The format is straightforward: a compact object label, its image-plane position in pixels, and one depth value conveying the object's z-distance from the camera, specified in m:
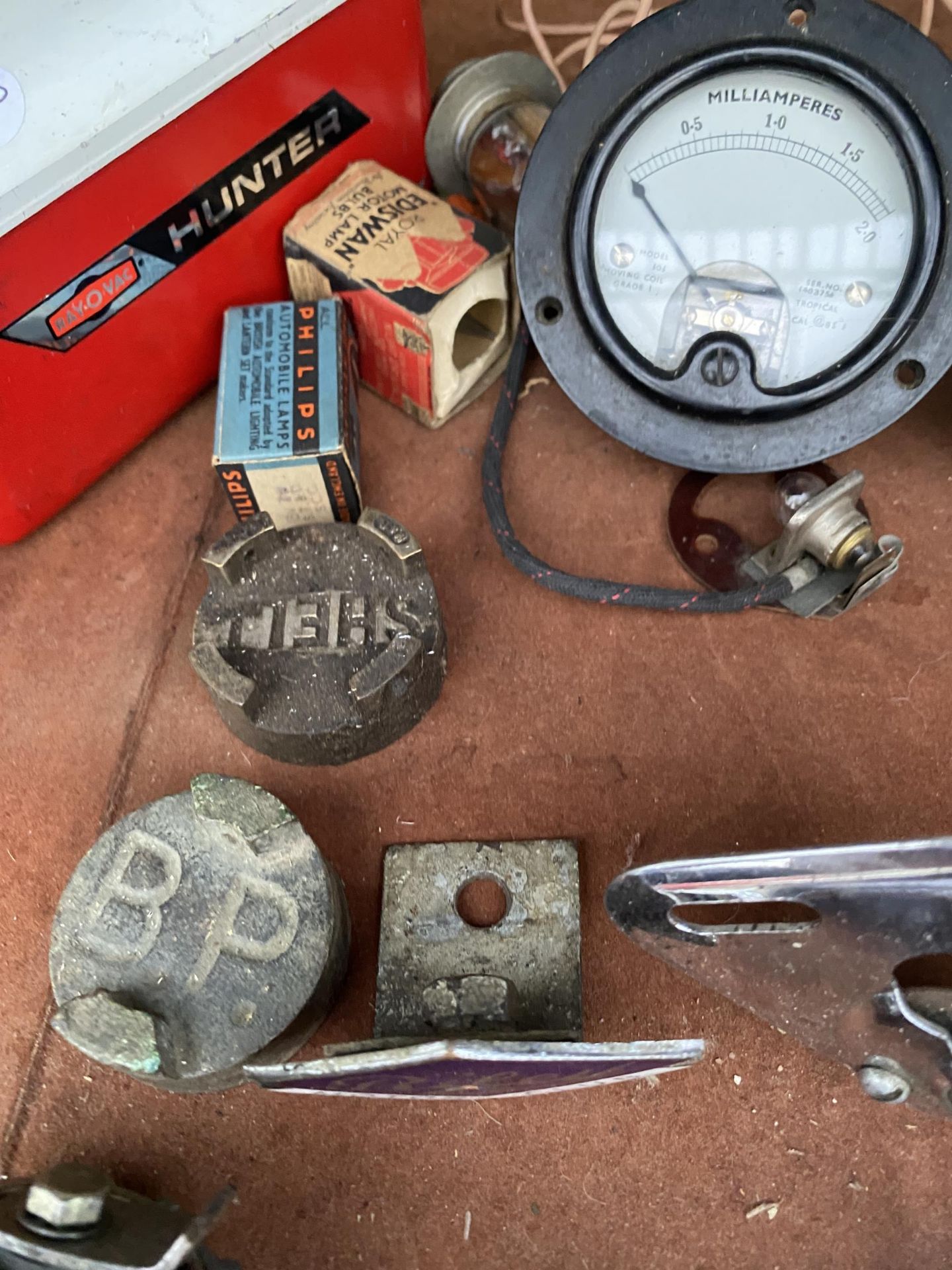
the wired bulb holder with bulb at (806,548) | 0.21
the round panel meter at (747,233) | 0.20
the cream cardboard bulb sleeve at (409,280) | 0.24
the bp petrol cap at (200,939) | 0.17
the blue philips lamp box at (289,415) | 0.23
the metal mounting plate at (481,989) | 0.14
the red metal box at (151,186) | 0.21
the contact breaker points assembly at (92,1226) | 0.14
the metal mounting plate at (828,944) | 0.15
